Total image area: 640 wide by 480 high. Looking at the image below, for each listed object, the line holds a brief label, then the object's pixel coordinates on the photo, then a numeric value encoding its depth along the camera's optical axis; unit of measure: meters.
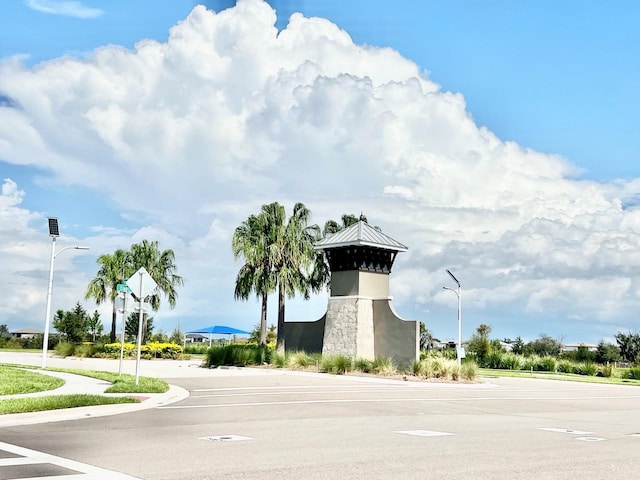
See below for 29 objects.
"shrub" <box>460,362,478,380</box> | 34.97
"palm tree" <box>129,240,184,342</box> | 65.19
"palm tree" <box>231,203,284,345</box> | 47.47
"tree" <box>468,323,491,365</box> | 63.23
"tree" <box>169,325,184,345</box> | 71.74
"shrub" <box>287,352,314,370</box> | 39.38
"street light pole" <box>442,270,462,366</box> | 48.03
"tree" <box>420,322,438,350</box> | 79.38
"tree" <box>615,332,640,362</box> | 83.00
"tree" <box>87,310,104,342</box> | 76.03
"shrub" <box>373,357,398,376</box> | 35.75
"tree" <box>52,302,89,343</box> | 71.69
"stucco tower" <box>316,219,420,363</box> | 38.97
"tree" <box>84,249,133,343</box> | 65.62
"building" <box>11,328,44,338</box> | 136.88
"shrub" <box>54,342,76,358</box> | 54.90
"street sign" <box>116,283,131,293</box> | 28.05
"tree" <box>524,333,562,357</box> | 91.12
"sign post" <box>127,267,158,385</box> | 22.55
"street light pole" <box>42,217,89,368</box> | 34.03
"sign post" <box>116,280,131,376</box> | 26.41
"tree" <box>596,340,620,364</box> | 75.69
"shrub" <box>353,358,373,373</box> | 36.84
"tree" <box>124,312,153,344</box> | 68.69
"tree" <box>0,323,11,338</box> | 117.57
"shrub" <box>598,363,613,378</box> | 52.34
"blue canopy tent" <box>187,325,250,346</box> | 68.56
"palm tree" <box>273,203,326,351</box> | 47.09
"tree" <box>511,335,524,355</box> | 87.00
